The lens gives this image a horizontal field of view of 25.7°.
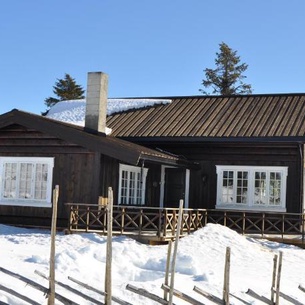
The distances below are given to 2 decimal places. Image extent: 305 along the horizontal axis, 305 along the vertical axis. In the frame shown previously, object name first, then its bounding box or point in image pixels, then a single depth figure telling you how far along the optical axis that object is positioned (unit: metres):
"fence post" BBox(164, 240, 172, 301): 10.12
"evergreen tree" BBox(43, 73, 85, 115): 52.16
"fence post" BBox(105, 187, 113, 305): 9.16
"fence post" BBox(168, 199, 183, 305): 9.52
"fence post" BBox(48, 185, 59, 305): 9.38
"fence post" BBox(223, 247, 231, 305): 10.25
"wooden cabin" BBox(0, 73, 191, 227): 19.02
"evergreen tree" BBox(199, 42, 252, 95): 53.81
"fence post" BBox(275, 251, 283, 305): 10.89
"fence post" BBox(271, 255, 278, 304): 11.02
